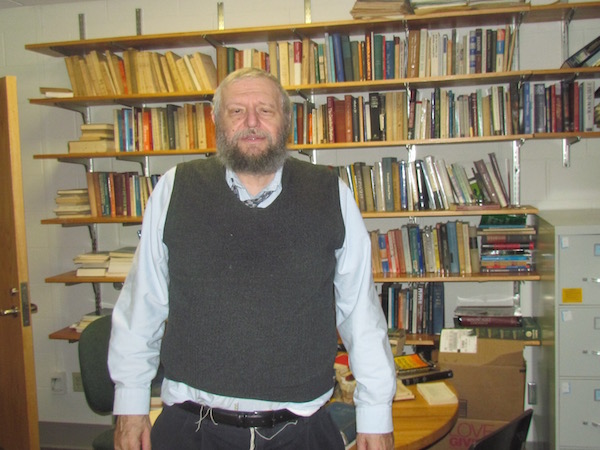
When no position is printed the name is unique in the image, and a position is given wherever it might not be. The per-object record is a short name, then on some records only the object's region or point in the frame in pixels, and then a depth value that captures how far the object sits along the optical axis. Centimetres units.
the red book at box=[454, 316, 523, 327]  271
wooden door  225
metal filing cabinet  242
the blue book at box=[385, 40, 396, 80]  275
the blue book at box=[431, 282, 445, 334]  287
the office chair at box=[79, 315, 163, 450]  221
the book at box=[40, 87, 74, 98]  299
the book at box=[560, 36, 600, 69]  255
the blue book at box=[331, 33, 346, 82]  277
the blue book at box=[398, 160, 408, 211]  281
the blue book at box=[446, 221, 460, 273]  282
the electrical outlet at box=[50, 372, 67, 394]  341
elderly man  123
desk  163
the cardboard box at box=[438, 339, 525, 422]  245
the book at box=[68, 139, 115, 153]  300
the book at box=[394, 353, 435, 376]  209
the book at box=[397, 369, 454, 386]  205
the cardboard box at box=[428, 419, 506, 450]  246
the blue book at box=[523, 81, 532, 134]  268
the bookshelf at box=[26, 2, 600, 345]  261
